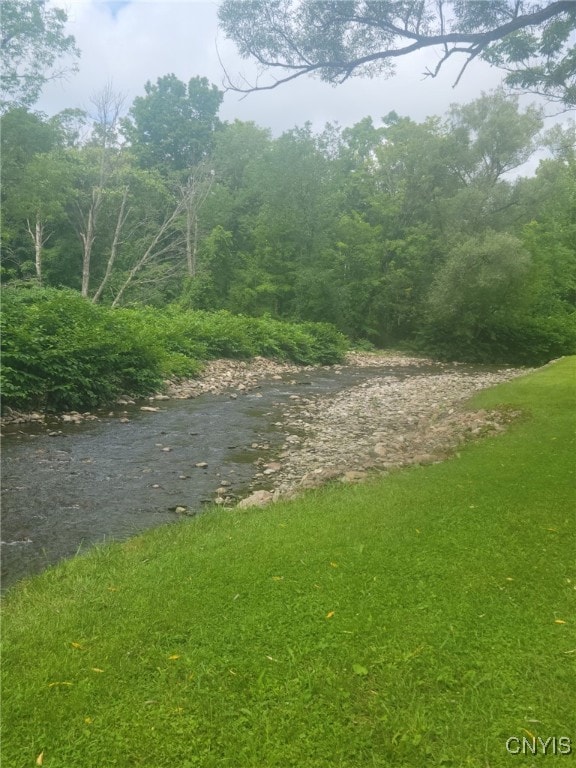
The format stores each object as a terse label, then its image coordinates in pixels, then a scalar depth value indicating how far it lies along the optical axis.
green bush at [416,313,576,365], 34.12
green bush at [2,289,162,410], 12.25
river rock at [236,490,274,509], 6.75
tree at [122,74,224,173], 46.78
